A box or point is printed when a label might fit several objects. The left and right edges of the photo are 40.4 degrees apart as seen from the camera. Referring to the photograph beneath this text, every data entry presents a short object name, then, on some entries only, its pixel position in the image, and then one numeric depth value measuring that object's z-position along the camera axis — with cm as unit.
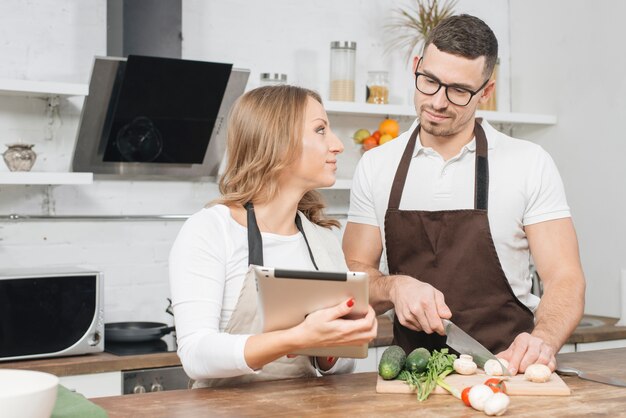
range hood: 328
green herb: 180
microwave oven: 291
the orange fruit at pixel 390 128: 395
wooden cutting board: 182
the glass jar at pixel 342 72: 388
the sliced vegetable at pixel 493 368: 190
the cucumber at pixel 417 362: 186
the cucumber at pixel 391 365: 186
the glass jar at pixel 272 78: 368
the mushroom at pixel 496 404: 161
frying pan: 323
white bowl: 111
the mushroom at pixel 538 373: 185
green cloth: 142
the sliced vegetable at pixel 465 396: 171
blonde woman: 187
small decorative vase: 315
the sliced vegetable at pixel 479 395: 165
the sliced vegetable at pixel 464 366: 191
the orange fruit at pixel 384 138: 396
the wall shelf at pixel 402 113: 382
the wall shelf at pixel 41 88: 310
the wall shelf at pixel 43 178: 308
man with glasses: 241
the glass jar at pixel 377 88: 401
